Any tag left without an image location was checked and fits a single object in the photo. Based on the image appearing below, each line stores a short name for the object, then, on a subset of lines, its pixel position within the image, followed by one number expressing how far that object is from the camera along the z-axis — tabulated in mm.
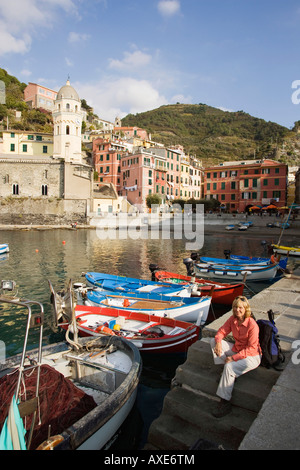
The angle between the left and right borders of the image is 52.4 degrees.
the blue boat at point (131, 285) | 13117
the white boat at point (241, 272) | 18641
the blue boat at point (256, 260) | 20672
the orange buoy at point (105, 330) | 9508
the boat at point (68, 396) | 4402
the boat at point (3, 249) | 26403
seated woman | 4629
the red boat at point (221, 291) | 13805
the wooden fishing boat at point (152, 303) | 10945
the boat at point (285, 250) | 26078
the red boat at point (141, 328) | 8953
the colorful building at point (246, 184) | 58469
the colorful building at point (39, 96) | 92375
